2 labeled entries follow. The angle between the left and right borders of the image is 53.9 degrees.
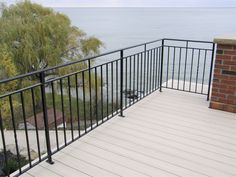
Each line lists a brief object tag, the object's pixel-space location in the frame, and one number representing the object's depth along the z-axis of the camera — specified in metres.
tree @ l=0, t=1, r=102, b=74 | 11.59
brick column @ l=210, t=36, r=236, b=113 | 3.08
